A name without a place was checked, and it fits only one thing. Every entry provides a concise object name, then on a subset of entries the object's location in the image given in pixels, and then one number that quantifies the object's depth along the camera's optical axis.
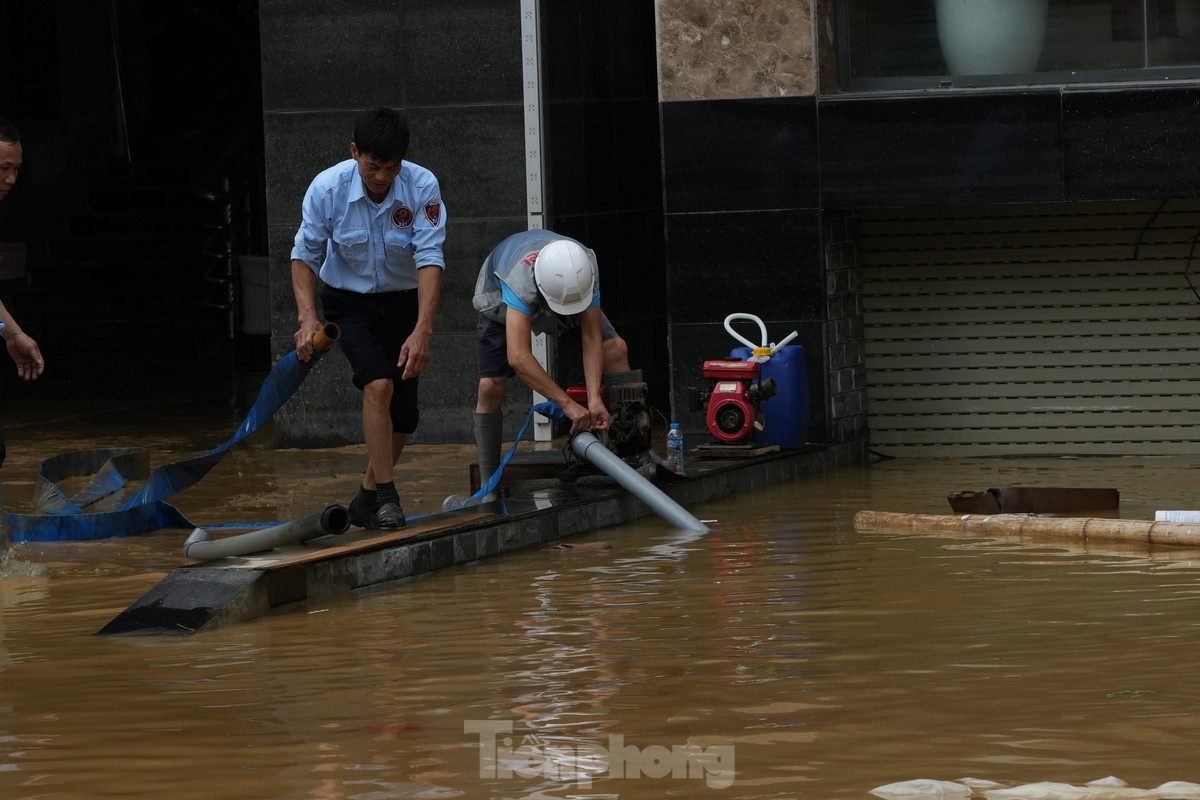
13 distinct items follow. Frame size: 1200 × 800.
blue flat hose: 18.14
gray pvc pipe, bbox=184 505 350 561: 15.18
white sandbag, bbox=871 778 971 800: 9.14
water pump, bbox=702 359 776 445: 21.28
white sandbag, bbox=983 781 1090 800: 9.03
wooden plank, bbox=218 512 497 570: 14.77
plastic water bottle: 19.59
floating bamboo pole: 15.88
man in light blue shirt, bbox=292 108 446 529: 16.69
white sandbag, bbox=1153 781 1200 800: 8.95
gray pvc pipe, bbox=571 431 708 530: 17.91
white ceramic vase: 22.45
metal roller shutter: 23.14
